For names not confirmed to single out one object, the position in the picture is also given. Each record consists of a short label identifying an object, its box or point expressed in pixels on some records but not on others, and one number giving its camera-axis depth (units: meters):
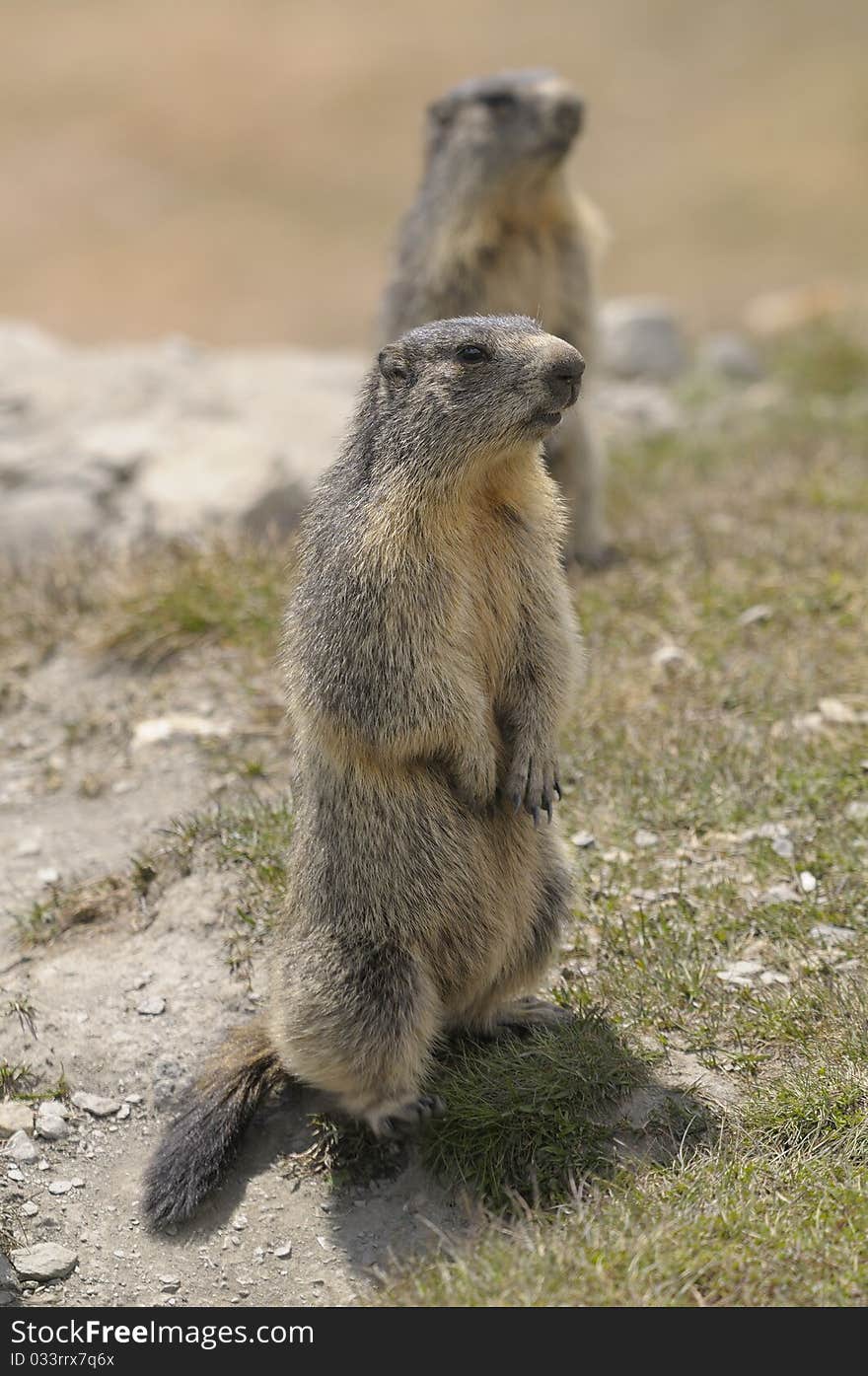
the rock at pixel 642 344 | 28.25
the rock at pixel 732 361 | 27.72
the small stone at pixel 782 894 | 10.05
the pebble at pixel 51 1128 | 9.12
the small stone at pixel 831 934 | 9.62
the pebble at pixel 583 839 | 10.88
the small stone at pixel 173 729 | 12.70
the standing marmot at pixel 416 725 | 8.07
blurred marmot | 15.45
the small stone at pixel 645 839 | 10.80
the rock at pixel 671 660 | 13.16
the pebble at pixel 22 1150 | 8.97
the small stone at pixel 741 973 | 9.41
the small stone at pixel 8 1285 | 8.02
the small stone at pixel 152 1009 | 9.83
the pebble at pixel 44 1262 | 8.16
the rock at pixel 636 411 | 23.50
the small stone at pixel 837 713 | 12.01
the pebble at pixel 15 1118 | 9.16
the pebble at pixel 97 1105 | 9.33
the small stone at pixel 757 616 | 13.80
